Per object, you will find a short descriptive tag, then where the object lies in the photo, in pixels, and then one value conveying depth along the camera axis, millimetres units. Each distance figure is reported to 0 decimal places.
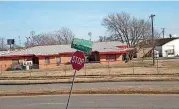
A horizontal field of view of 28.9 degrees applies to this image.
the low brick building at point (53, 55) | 59625
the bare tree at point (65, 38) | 133125
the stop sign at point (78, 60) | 10773
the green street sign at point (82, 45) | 10289
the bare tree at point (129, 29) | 84688
